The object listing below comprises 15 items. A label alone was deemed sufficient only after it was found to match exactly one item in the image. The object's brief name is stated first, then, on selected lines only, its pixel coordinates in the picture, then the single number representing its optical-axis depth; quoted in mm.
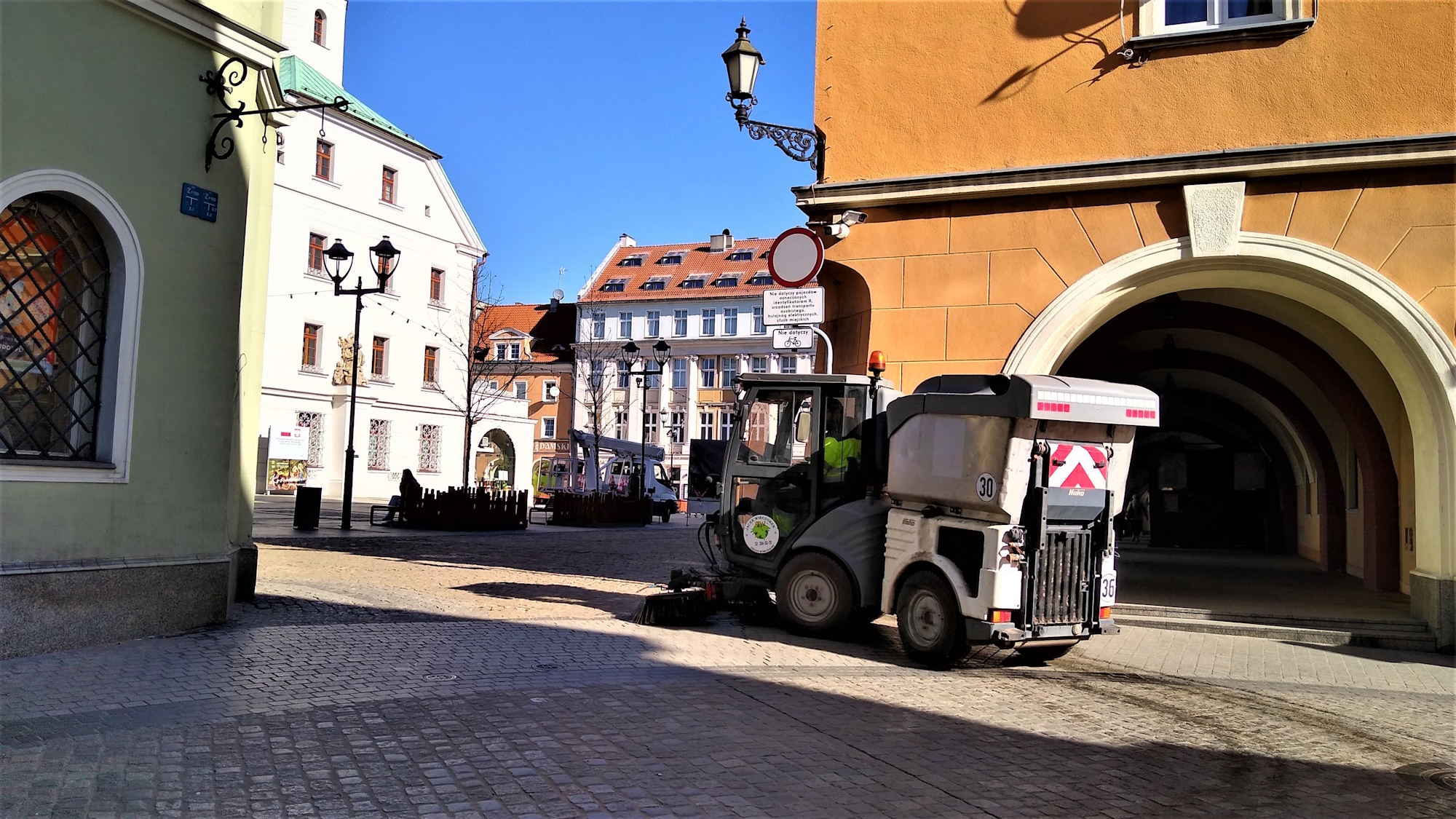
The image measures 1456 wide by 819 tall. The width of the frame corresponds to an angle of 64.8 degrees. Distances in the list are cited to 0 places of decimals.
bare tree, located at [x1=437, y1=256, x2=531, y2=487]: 47312
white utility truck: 36062
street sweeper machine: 8719
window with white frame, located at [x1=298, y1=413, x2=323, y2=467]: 42531
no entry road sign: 10922
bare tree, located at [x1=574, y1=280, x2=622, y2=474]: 69375
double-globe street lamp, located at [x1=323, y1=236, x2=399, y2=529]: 21248
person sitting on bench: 23953
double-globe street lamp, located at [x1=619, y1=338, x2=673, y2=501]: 32844
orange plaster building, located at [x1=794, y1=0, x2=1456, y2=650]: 11023
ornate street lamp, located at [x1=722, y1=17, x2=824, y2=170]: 11961
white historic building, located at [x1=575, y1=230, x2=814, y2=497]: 70875
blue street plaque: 8680
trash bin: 21234
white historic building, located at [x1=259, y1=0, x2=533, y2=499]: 41219
